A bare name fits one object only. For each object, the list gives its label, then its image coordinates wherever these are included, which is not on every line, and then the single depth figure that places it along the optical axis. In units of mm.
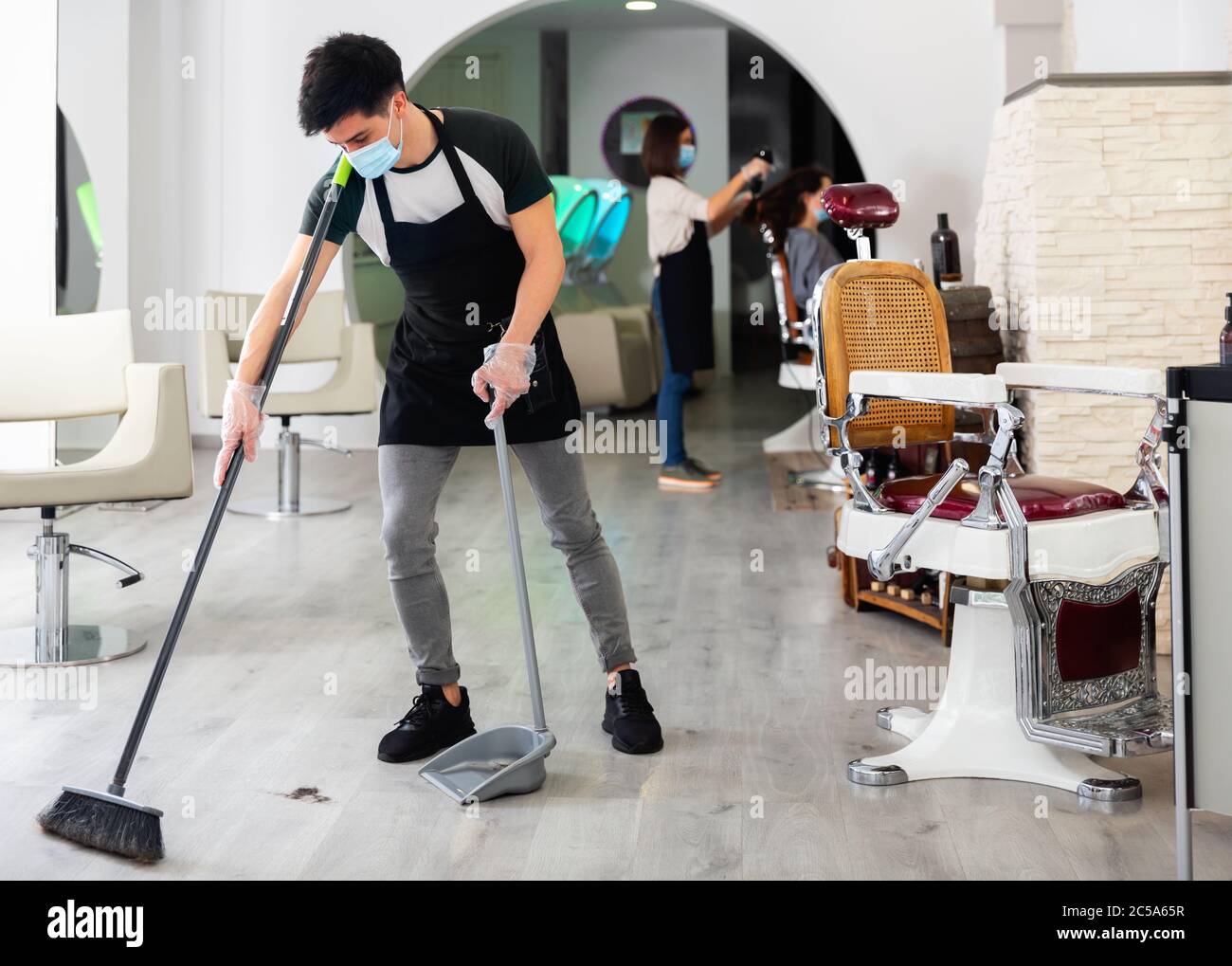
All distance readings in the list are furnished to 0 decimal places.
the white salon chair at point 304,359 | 5410
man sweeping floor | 2396
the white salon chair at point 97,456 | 3342
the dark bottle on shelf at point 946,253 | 5051
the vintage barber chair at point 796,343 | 6051
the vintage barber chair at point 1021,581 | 2445
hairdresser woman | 5934
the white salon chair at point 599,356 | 8477
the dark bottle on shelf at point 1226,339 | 2414
